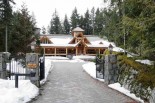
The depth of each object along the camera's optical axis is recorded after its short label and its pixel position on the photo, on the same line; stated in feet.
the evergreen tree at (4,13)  103.88
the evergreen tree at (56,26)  366.63
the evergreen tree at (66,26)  370.94
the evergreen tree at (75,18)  356.59
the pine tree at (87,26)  358.84
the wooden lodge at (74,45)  230.48
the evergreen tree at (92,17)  365.40
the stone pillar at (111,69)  56.40
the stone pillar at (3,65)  48.75
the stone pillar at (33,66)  50.83
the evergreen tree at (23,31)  91.50
